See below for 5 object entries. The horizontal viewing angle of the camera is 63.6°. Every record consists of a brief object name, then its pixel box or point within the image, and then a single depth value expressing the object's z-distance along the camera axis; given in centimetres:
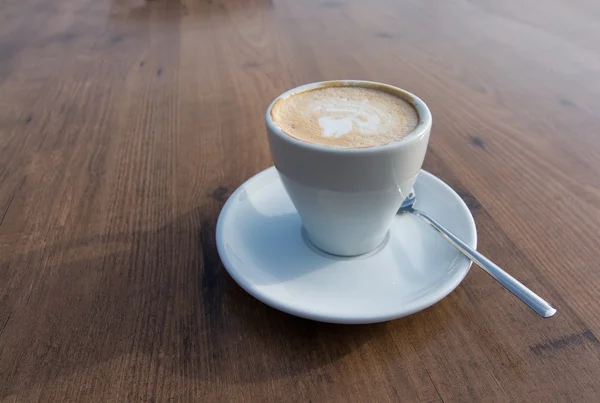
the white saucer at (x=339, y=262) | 36
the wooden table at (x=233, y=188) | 34
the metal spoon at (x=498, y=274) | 33
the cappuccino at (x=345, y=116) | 40
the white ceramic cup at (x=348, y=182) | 37
